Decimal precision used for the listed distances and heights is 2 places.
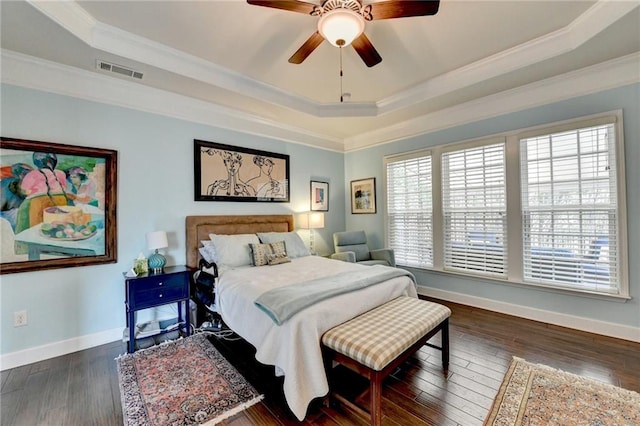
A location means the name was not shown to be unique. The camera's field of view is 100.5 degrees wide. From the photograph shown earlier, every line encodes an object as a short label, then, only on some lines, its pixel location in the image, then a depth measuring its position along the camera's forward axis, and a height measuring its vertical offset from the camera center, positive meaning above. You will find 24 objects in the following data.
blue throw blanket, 1.86 -0.61
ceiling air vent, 2.56 +1.48
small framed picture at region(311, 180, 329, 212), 4.86 +0.34
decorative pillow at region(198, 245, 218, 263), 3.20 -0.44
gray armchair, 4.17 -0.62
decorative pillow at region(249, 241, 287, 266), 3.20 -0.46
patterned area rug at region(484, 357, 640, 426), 1.64 -1.29
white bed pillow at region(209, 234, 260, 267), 3.12 -0.41
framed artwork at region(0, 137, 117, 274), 2.37 +0.13
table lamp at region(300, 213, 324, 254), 4.50 -0.11
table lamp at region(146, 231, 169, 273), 2.82 -0.32
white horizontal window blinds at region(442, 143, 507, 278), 3.48 +0.02
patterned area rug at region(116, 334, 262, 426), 1.74 -1.29
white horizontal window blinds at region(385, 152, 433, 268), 4.20 +0.06
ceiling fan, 1.73 +1.37
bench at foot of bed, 1.58 -0.84
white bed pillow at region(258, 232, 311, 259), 3.64 -0.36
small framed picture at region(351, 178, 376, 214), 4.95 +0.34
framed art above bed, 3.50 +0.61
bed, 1.72 -0.73
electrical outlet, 2.38 -0.89
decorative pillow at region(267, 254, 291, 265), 3.26 -0.55
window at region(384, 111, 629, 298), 2.77 +0.05
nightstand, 2.53 -0.75
